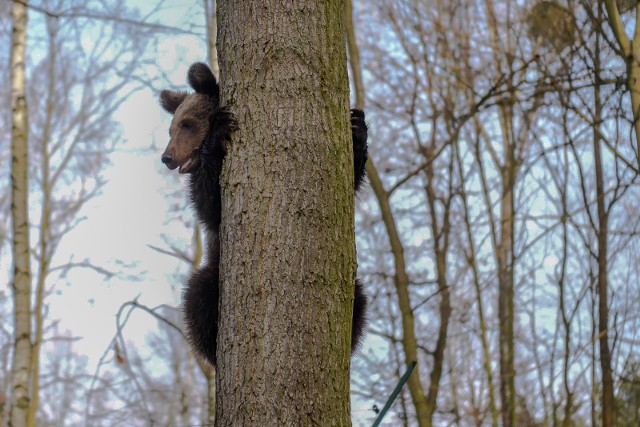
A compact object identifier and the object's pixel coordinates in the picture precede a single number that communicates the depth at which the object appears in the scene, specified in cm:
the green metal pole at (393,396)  579
